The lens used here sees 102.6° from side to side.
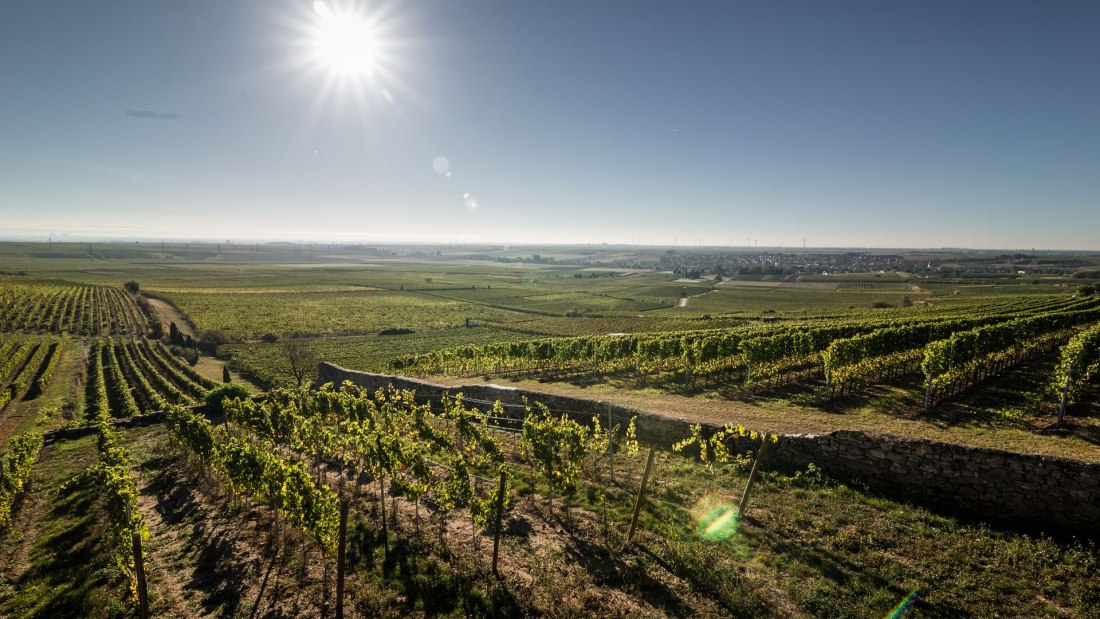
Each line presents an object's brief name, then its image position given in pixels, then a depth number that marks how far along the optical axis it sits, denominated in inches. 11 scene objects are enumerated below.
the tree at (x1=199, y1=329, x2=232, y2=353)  2416.8
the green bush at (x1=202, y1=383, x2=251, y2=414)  1220.5
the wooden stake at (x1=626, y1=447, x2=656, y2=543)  468.1
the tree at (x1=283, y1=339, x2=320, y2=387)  1798.1
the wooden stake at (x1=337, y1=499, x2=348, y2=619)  382.3
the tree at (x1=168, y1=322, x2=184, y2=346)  2402.8
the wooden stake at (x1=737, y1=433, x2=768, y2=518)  494.9
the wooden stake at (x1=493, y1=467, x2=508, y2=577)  436.4
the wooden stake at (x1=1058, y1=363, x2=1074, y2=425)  658.8
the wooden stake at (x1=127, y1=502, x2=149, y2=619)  362.9
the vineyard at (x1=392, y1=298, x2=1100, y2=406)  951.6
